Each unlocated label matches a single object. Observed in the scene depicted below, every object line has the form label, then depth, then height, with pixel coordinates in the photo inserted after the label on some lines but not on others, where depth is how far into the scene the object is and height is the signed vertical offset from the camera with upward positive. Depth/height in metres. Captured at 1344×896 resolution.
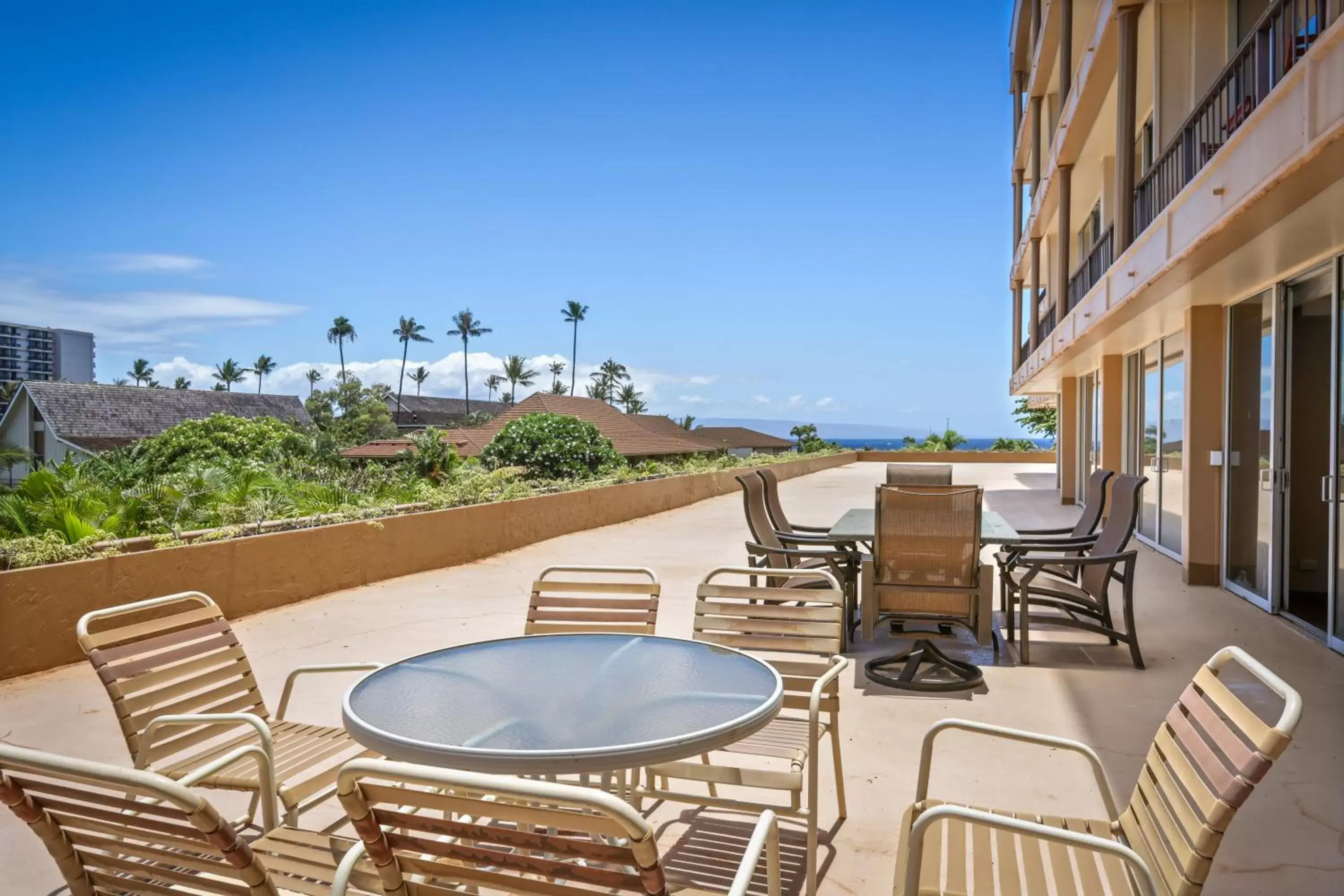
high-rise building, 179.75 +18.91
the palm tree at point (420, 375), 122.81 +8.66
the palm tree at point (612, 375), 118.12 +8.15
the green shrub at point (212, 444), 27.81 -0.29
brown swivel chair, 5.41 -0.90
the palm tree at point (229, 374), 128.75 +9.55
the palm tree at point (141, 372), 130.75 +10.08
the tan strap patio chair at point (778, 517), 7.66 -0.81
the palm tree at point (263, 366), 137.50 +11.36
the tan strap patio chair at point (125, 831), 1.62 -0.82
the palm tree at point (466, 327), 112.25 +14.41
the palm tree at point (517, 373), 118.56 +8.64
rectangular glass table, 6.14 -0.79
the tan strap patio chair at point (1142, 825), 1.70 -0.91
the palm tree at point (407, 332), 114.44 +14.04
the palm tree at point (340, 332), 109.19 +13.41
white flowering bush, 17.44 -0.33
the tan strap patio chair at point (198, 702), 2.68 -0.94
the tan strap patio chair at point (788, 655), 2.88 -0.90
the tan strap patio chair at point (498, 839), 1.34 -0.69
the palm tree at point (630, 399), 115.81 +4.69
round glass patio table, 2.04 -0.79
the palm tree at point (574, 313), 104.19 +15.05
